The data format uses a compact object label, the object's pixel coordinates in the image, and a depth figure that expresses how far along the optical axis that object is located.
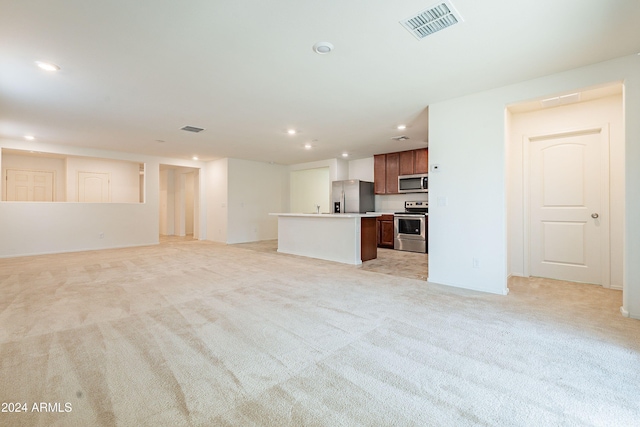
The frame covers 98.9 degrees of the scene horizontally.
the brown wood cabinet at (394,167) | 6.99
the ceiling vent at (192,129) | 5.02
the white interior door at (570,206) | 3.75
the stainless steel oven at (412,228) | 6.71
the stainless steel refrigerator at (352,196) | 7.72
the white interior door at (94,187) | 7.77
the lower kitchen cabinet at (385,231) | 7.40
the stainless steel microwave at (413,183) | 6.88
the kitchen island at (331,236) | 5.33
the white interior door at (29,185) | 7.15
